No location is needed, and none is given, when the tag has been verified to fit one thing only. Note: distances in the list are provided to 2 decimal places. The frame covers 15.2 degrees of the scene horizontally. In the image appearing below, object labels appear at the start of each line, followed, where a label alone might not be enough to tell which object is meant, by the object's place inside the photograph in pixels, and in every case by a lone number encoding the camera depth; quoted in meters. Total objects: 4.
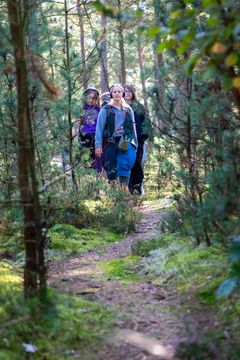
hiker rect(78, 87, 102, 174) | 18.33
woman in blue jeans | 18.35
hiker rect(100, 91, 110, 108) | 21.86
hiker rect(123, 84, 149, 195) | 20.08
